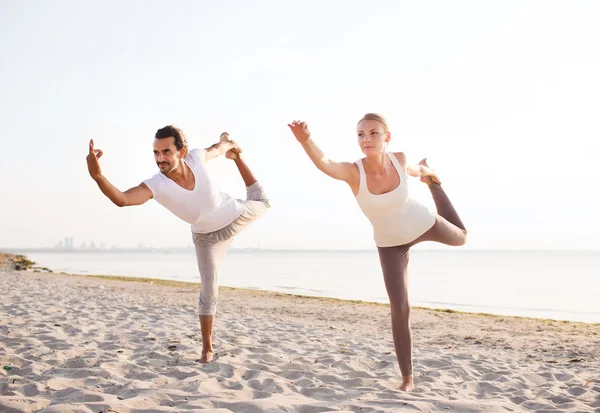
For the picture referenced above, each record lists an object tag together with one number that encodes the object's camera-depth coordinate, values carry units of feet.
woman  13.16
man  14.93
